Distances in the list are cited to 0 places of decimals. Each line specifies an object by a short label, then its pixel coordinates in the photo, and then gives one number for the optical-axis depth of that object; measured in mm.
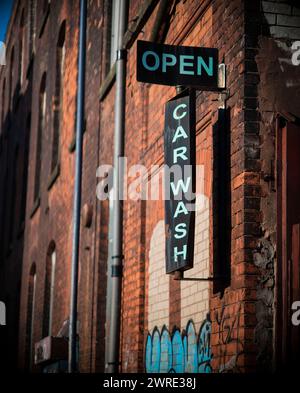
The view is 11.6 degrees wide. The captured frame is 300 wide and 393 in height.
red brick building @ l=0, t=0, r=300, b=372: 11493
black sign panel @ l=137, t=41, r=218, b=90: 12583
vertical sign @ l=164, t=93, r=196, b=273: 12178
